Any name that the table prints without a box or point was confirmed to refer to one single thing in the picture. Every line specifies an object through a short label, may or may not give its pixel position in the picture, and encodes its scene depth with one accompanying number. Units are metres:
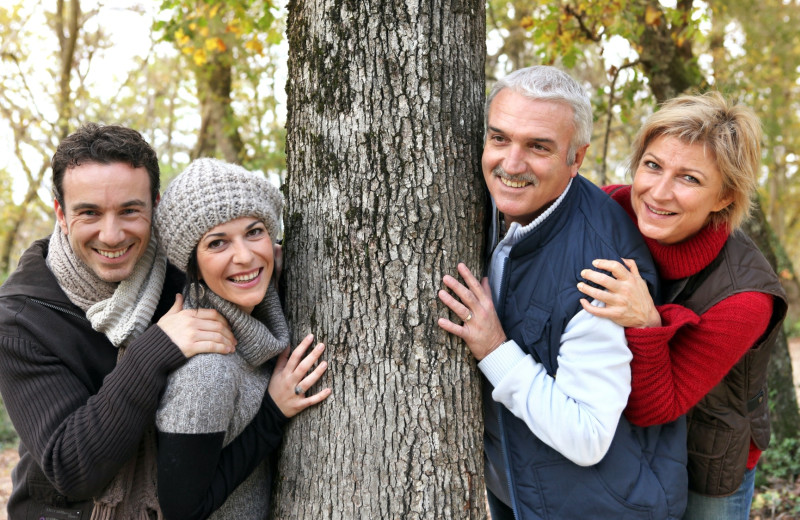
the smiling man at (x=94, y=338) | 2.19
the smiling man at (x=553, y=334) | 2.20
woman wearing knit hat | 2.20
